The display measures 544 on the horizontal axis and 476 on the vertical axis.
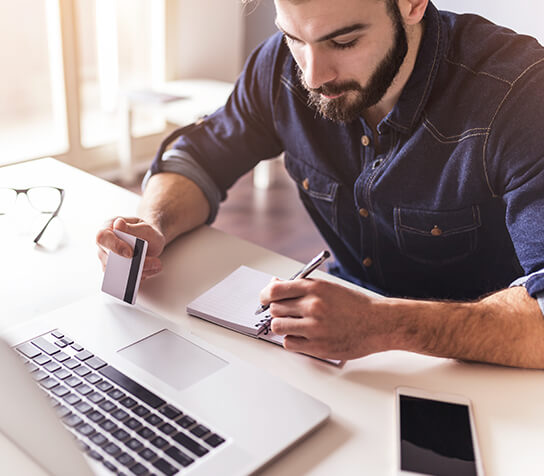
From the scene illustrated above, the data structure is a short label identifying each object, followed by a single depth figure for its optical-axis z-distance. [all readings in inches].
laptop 22.2
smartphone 24.0
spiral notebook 32.8
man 30.8
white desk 25.2
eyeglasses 46.5
